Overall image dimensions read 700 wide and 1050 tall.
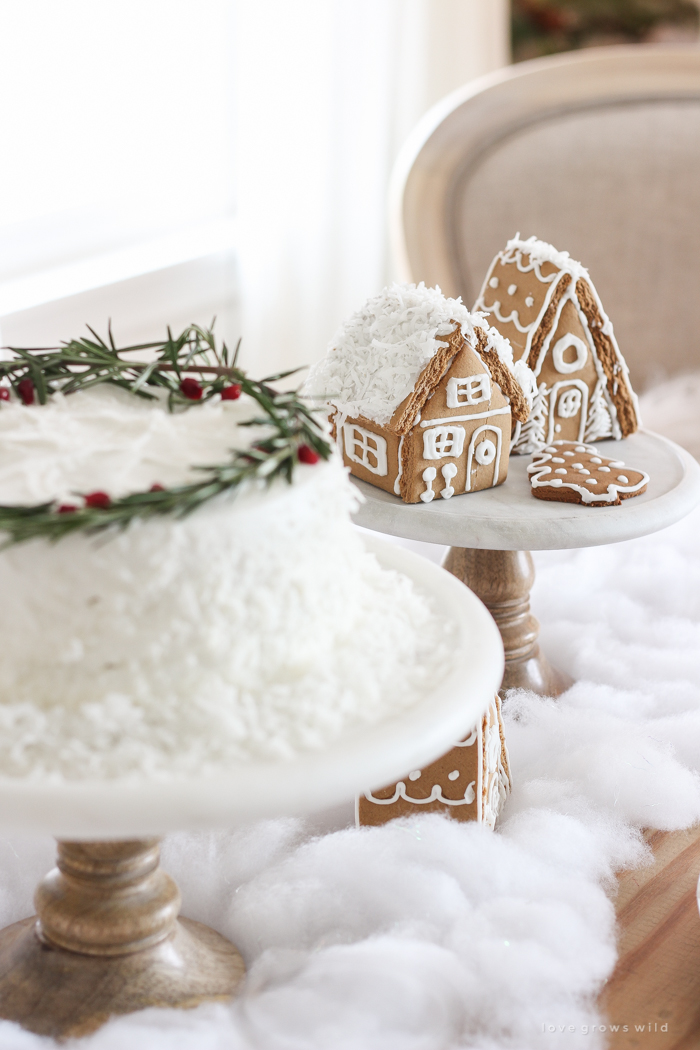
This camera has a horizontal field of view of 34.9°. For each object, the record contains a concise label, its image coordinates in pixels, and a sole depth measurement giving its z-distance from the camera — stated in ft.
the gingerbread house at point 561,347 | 3.18
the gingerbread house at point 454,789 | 2.46
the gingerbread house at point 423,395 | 2.76
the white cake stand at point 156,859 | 1.53
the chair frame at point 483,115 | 5.71
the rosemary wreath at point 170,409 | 1.61
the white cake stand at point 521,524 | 2.66
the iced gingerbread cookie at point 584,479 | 2.77
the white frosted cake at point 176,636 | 1.64
